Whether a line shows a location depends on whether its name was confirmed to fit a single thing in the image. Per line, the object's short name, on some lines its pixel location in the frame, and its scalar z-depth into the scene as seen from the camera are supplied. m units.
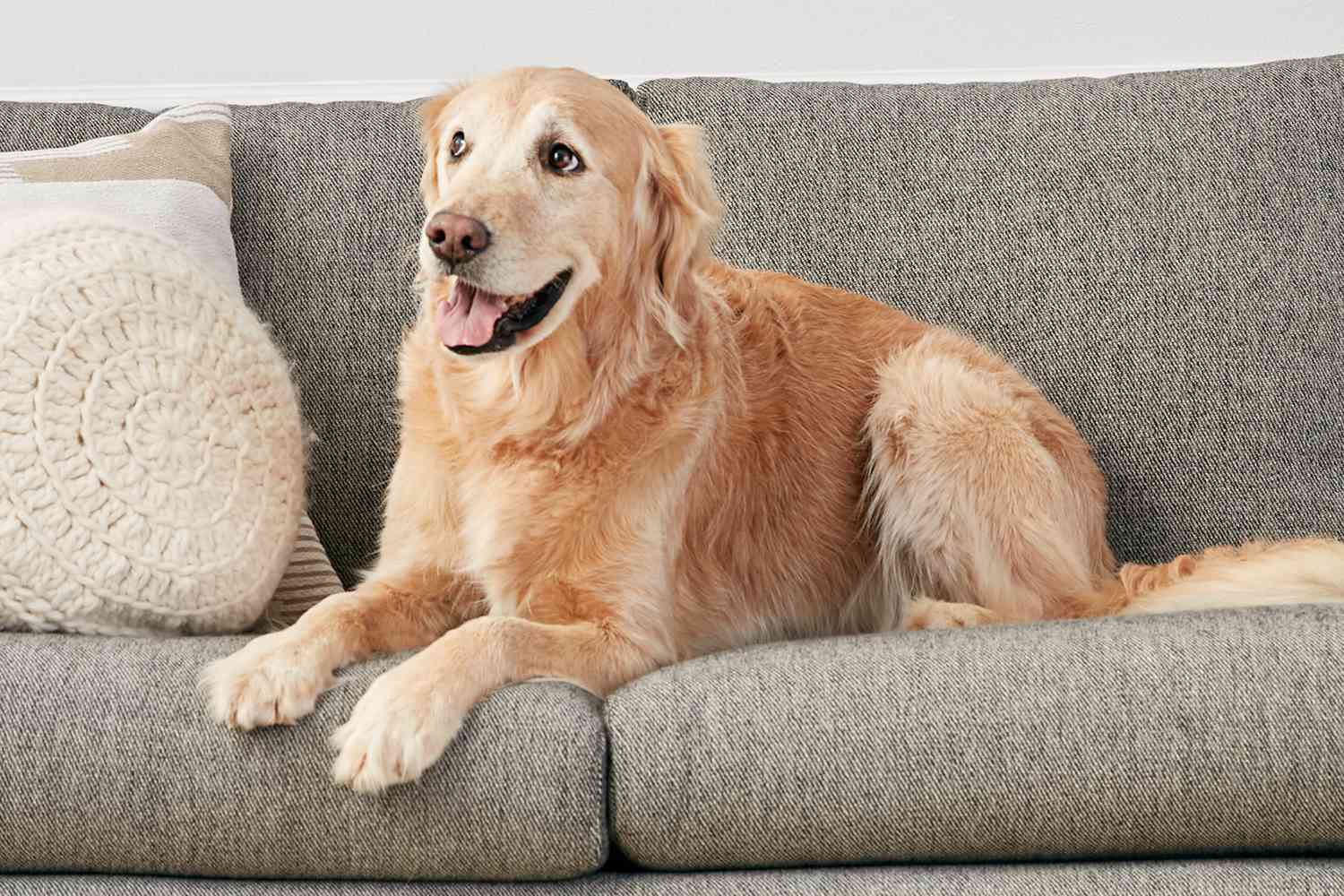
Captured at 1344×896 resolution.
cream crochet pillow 1.57
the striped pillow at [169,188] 1.99
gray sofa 1.35
